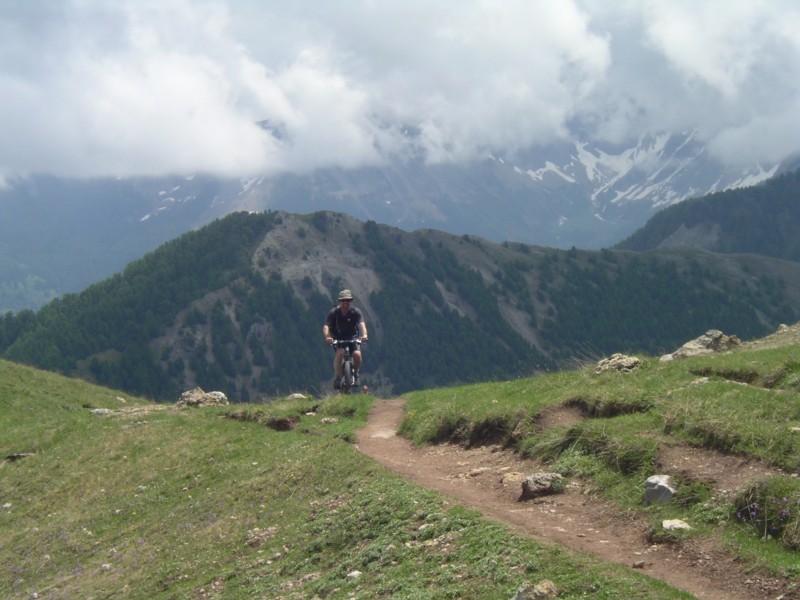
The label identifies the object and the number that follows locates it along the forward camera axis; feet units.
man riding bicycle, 88.99
